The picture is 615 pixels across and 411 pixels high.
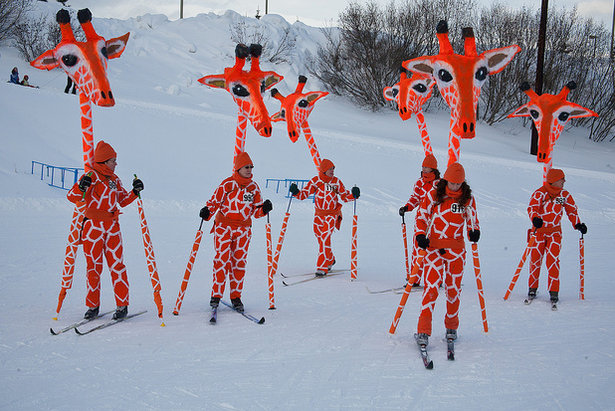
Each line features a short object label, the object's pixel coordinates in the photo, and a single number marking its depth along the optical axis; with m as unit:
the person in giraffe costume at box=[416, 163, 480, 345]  5.53
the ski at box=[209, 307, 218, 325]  6.34
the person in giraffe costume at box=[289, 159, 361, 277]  9.05
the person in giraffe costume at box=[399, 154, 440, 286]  8.07
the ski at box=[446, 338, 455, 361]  5.41
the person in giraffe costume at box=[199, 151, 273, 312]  6.62
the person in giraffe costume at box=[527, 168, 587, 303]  7.61
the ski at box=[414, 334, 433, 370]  5.16
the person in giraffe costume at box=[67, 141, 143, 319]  6.04
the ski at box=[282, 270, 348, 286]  8.57
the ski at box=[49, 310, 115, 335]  5.68
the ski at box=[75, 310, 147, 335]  5.75
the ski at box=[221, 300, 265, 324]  6.37
